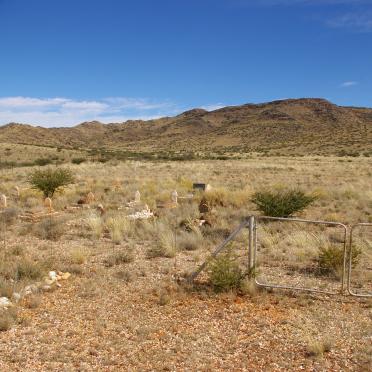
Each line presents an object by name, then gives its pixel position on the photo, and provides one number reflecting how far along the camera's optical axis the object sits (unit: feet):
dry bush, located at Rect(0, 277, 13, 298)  28.27
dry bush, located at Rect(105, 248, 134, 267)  35.32
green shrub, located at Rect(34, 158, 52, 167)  165.29
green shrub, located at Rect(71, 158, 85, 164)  175.73
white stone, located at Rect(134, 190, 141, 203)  66.54
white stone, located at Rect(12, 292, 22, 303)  27.48
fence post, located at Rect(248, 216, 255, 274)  29.28
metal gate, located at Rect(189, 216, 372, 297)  30.14
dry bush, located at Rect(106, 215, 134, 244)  43.33
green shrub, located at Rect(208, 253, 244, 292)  29.17
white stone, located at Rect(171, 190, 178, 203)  64.38
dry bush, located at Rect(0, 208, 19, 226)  51.25
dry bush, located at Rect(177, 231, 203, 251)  39.89
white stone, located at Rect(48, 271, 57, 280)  31.03
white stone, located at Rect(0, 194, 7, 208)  62.59
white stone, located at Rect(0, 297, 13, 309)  26.40
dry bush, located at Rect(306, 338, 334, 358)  21.26
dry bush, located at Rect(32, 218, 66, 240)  44.34
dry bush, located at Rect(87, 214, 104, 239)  45.12
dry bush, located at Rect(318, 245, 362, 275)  33.01
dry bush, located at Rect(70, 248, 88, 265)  35.12
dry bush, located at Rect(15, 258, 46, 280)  31.39
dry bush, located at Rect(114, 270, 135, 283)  31.82
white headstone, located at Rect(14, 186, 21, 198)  73.90
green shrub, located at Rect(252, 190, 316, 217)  53.36
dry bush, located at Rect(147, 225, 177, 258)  37.50
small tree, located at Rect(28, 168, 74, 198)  71.00
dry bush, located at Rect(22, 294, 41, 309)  26.86
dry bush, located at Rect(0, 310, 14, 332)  23.97
